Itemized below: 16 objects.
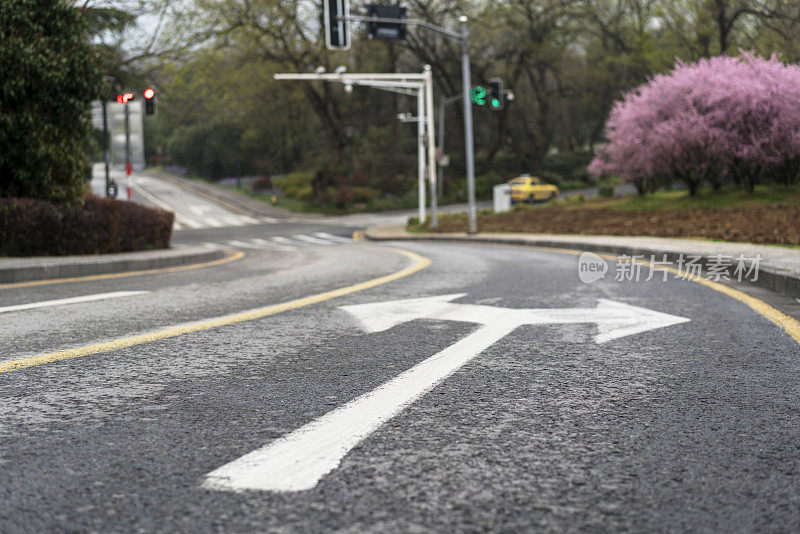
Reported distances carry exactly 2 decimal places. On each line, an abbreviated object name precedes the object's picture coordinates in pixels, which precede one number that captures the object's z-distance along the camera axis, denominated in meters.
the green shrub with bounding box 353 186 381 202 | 55.12
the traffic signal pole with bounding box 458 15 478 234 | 26.62
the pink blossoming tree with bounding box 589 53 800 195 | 27.12
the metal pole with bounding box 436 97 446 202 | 52.32
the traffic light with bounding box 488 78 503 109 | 27.30
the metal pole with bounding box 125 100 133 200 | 24.56
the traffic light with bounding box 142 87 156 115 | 24.00
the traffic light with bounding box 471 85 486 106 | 26.72
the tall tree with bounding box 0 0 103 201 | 14.92
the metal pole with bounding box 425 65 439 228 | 32.84
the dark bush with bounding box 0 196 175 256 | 14.30
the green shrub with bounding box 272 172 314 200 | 61.39
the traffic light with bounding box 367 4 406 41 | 22.86
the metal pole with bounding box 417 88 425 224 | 33.50
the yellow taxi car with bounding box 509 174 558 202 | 49.15
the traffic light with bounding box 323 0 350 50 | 20.76
